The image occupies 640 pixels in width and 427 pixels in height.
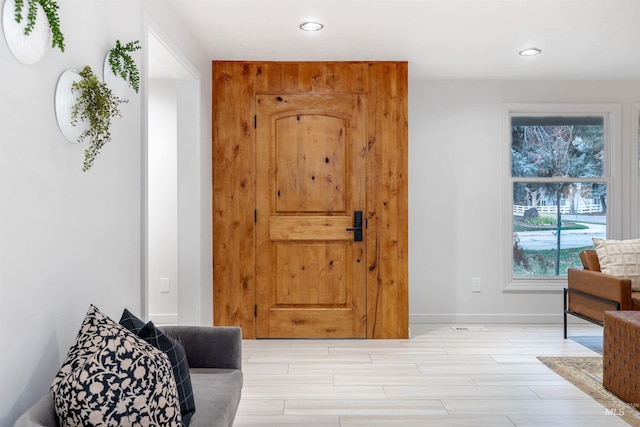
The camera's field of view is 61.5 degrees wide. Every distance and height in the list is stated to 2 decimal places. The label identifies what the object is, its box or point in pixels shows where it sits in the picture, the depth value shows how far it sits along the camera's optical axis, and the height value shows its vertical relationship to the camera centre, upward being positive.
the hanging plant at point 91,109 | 1.97 +0.39
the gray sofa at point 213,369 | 1.98 -0.71
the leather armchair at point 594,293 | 3.93 -0.64
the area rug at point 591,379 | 2.91 -1.09
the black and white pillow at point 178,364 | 1.87 -0.54
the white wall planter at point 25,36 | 1.53 +0.53
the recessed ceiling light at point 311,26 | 3.61 +1.27
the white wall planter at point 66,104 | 1.86 +0.39
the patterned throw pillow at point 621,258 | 4.30 -0.40
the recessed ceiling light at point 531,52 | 4.23 +1.27
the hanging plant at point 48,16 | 1.54 +0.60
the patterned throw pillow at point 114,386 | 1.43 -0.47
